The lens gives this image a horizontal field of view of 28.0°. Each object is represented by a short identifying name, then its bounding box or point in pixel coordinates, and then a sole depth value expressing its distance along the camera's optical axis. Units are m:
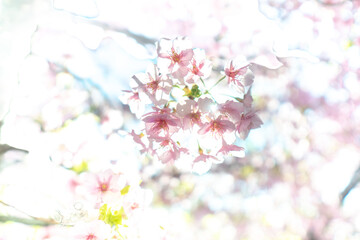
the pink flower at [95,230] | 0.58
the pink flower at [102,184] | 0.62
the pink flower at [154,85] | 0.57
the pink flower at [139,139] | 0.61
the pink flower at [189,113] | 0.57
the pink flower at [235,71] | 0.59
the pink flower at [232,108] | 0.57
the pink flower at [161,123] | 0.57
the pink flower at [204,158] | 0.60
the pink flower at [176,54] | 0.58
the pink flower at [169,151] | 0.59
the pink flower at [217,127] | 0.57
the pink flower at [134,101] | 0.59
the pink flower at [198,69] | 0.58
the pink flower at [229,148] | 0.59
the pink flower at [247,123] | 0.58
